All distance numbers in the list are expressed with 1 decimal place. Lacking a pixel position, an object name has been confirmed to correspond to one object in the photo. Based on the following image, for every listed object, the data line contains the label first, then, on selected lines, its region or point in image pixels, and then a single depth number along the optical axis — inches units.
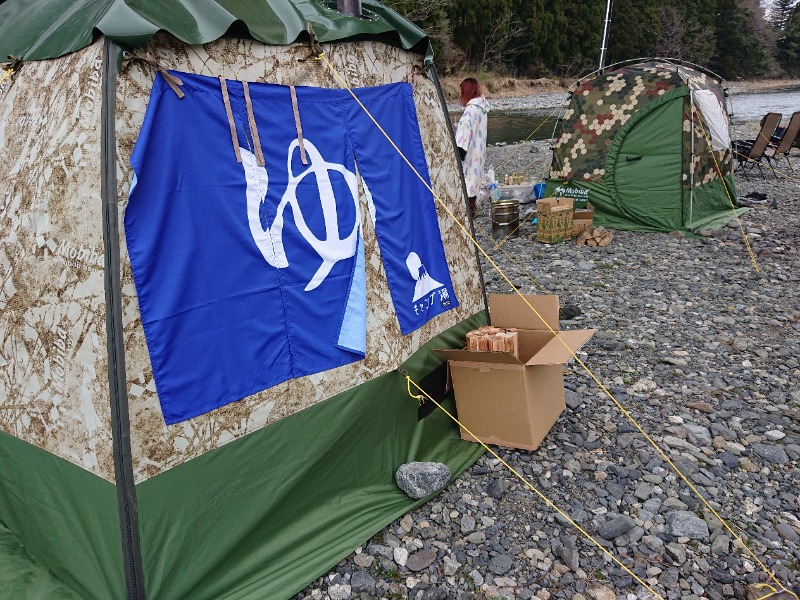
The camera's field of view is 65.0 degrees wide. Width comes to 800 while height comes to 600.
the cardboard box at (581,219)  366.6
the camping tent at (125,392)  103.3
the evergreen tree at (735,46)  2461.9
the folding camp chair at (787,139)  530.9
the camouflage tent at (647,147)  353.1
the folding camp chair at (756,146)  512.7
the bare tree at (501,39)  1750.7
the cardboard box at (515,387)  152.3
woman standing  354.6
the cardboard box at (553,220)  359.3
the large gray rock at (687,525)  130.5
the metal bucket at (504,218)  370.0
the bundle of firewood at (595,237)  354.9
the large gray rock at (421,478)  143.8
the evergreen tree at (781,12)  3117.6
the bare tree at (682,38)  2237.9
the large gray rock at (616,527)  131.6
